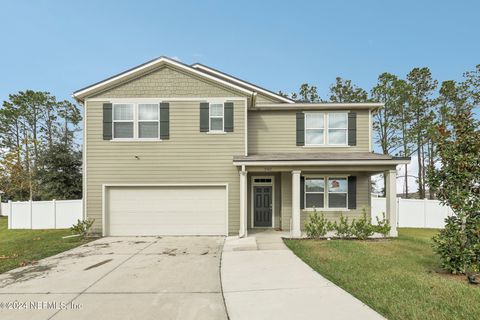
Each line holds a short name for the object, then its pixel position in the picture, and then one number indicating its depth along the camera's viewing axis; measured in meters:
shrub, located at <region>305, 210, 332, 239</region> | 9.34
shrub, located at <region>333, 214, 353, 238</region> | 9.36
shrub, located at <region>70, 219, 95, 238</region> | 9.69
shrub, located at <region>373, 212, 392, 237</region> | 9.30
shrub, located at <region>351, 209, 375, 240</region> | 9.20
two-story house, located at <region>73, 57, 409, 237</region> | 10.23
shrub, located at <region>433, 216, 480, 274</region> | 5.21
